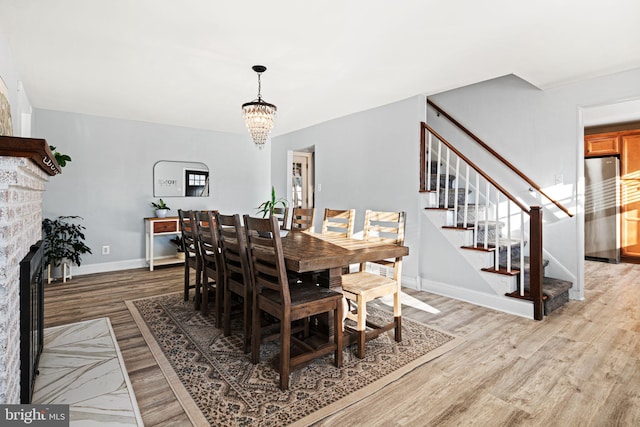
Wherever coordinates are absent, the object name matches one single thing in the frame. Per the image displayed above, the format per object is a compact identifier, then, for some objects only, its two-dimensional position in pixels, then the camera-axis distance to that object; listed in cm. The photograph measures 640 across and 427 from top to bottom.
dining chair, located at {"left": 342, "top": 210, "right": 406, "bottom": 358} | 232
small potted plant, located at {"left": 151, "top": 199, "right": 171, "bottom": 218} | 530
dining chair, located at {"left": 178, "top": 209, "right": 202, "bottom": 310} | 327
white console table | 509
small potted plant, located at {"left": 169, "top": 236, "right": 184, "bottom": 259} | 543
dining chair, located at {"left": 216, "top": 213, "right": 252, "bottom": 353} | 232
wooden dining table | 204
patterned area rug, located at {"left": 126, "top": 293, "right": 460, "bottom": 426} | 175
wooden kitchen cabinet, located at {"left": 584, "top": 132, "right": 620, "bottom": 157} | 559
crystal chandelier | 321
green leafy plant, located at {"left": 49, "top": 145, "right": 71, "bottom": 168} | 408
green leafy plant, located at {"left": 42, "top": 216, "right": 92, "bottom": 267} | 434
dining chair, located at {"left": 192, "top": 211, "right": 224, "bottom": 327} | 279
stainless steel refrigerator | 562
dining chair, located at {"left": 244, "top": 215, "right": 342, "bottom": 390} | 193
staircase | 314
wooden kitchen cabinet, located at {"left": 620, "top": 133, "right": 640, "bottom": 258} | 548
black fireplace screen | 154
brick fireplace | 122
